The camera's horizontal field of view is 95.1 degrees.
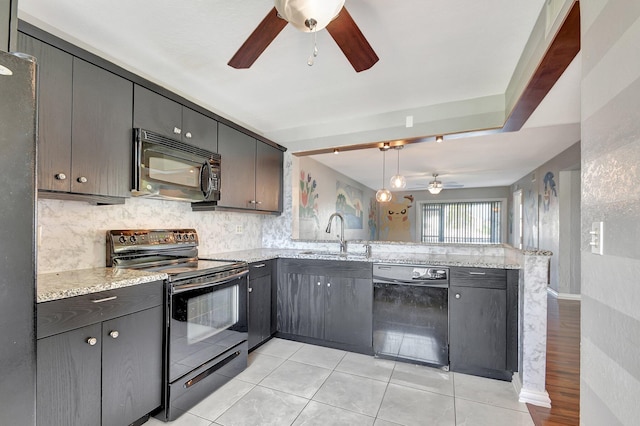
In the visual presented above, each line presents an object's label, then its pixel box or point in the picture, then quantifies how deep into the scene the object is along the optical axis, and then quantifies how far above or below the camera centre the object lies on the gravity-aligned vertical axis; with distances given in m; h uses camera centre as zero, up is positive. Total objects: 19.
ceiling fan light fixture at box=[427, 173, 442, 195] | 6.10 +0.61
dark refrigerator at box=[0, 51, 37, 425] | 0.85 -0.08
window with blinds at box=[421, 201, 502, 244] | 8.35 -0.17
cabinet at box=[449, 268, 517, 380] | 2.28 -0.86
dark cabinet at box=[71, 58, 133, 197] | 1.69 +0.50
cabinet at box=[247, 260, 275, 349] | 2.70 -0.85
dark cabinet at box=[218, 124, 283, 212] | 2.79 +0.45
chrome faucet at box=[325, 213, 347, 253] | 3.33 -0.35
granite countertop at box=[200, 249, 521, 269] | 2.42 -0.41
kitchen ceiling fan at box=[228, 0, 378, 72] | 1.17 +0.89
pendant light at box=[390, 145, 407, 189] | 4.45 +0.52
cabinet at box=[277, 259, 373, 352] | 2.74 -0.85
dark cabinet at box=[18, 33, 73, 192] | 1.52 +0.54
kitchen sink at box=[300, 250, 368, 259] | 2.97 -0.43
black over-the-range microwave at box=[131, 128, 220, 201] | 2.00 +0.34
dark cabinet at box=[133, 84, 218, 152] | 2.02 +0.72
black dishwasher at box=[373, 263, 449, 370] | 2.46 -0.86
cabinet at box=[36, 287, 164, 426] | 1.33 -0.82
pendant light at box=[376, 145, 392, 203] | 4.68 +0.32
